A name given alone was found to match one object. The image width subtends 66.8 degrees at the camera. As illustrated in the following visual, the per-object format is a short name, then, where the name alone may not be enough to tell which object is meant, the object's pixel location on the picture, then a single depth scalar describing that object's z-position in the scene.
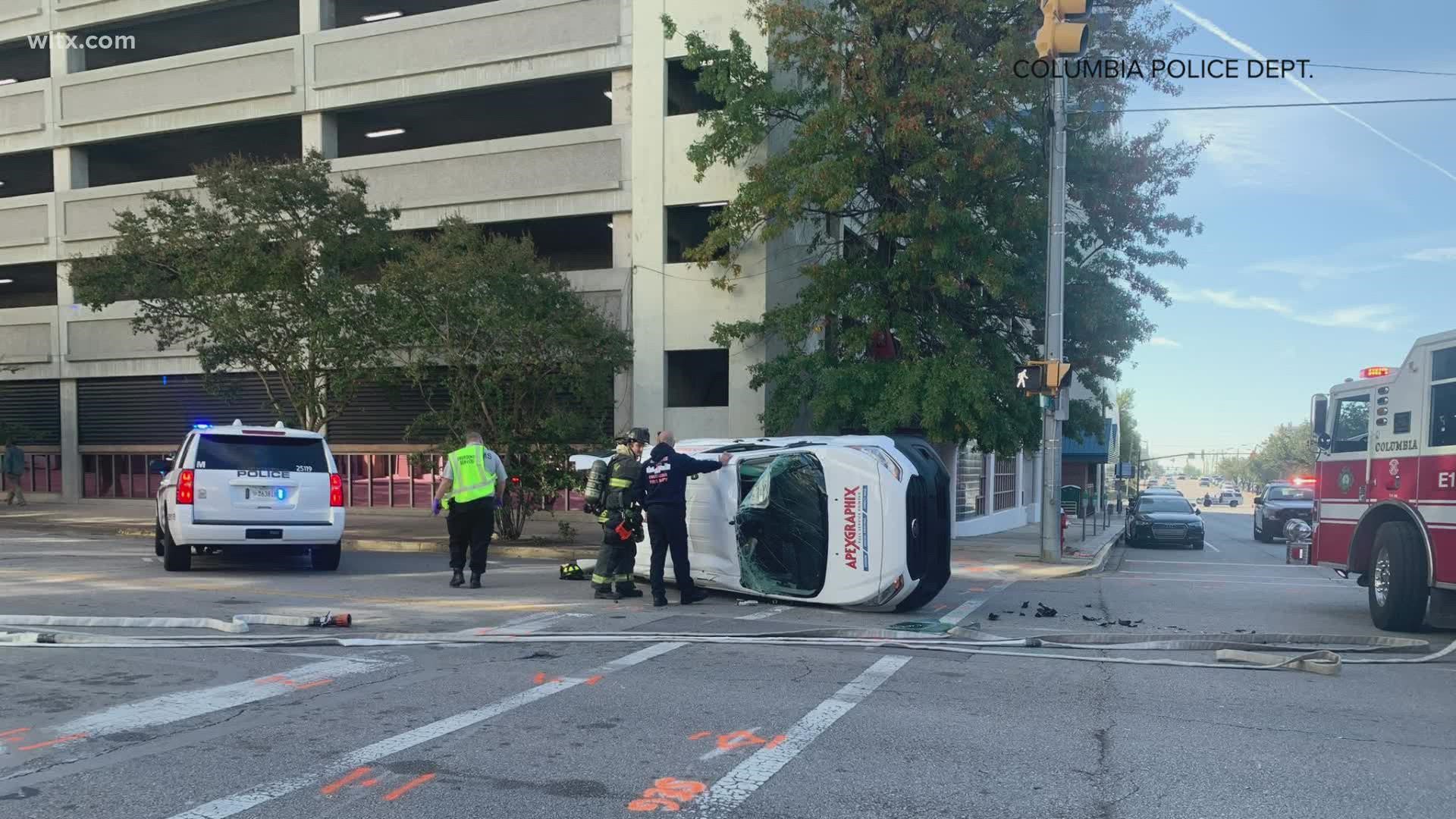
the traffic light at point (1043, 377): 17.66
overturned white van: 10.20
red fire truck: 9.88
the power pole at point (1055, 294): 17.61
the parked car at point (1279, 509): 28.64
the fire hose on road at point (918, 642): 8.19
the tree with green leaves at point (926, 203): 17.97
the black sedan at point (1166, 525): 26.95
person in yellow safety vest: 12.35
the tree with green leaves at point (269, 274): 18.56
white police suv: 13.23
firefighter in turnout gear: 11.06
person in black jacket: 10.89
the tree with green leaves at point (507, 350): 17.17
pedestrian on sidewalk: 27.75
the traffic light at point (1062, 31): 12.70
